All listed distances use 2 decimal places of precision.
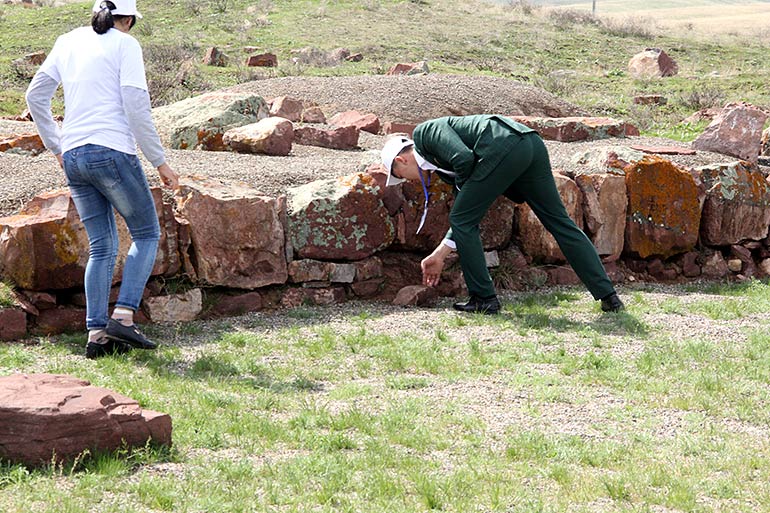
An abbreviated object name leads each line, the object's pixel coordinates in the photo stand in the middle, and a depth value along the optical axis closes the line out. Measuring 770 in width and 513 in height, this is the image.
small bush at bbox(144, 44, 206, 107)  16.88
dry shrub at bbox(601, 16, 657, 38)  35.64
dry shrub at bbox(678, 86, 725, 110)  19.28
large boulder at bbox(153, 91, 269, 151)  10.33
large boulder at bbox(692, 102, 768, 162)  10.99
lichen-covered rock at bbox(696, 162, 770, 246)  9.32
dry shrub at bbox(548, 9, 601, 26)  37.50
